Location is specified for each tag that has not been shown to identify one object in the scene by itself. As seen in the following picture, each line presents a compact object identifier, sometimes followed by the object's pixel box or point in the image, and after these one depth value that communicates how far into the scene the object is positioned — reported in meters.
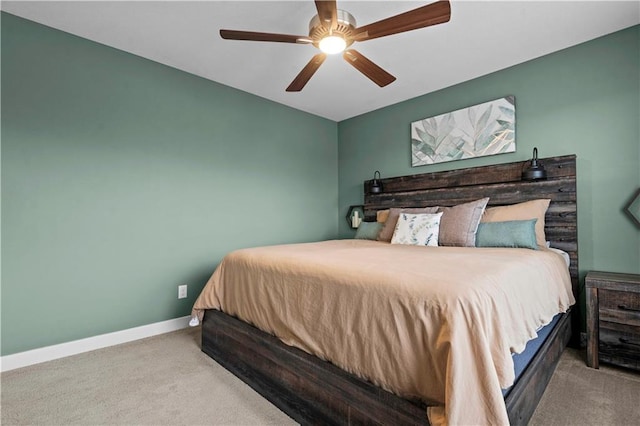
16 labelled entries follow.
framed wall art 2.99
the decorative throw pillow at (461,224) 2.64
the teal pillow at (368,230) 3.46
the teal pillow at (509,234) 2.34
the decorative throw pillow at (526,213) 2.52
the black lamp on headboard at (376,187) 3.94
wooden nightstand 1.98
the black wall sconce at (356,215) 4.30
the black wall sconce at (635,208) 2.31
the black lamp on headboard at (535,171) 2.66
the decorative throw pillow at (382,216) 3.64
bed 1.11
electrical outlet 3.00
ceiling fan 1.66
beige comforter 1.06
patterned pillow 2.76
